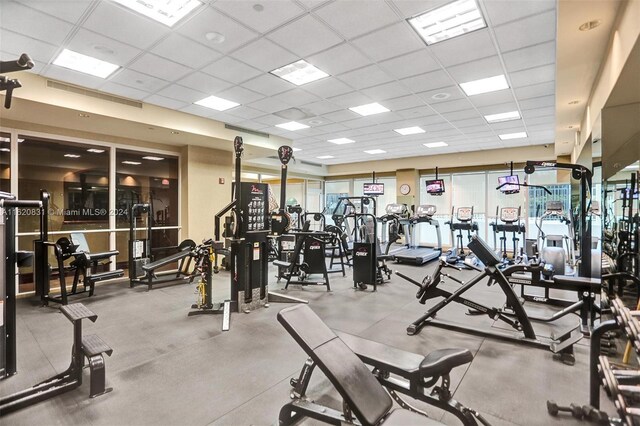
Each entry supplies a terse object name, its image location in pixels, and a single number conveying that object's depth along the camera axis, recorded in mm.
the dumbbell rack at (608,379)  1956
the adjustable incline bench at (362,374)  1838
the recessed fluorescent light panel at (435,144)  9242
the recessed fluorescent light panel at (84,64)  3971
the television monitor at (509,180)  8980
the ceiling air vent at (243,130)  7078
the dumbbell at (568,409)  2234
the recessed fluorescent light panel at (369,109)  6012
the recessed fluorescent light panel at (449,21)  3098
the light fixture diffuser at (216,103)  5567
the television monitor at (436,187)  10633
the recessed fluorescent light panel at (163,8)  2996
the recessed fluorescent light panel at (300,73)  4340
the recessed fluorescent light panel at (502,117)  6323
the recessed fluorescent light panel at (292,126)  7086
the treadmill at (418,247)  8555
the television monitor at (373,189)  11883
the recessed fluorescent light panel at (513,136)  8070
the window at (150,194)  6789
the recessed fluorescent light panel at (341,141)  8832
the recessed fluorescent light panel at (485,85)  4734
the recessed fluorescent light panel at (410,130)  7574
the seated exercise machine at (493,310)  3344
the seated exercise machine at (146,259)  5755
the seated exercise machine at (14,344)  2510
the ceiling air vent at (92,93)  4617
